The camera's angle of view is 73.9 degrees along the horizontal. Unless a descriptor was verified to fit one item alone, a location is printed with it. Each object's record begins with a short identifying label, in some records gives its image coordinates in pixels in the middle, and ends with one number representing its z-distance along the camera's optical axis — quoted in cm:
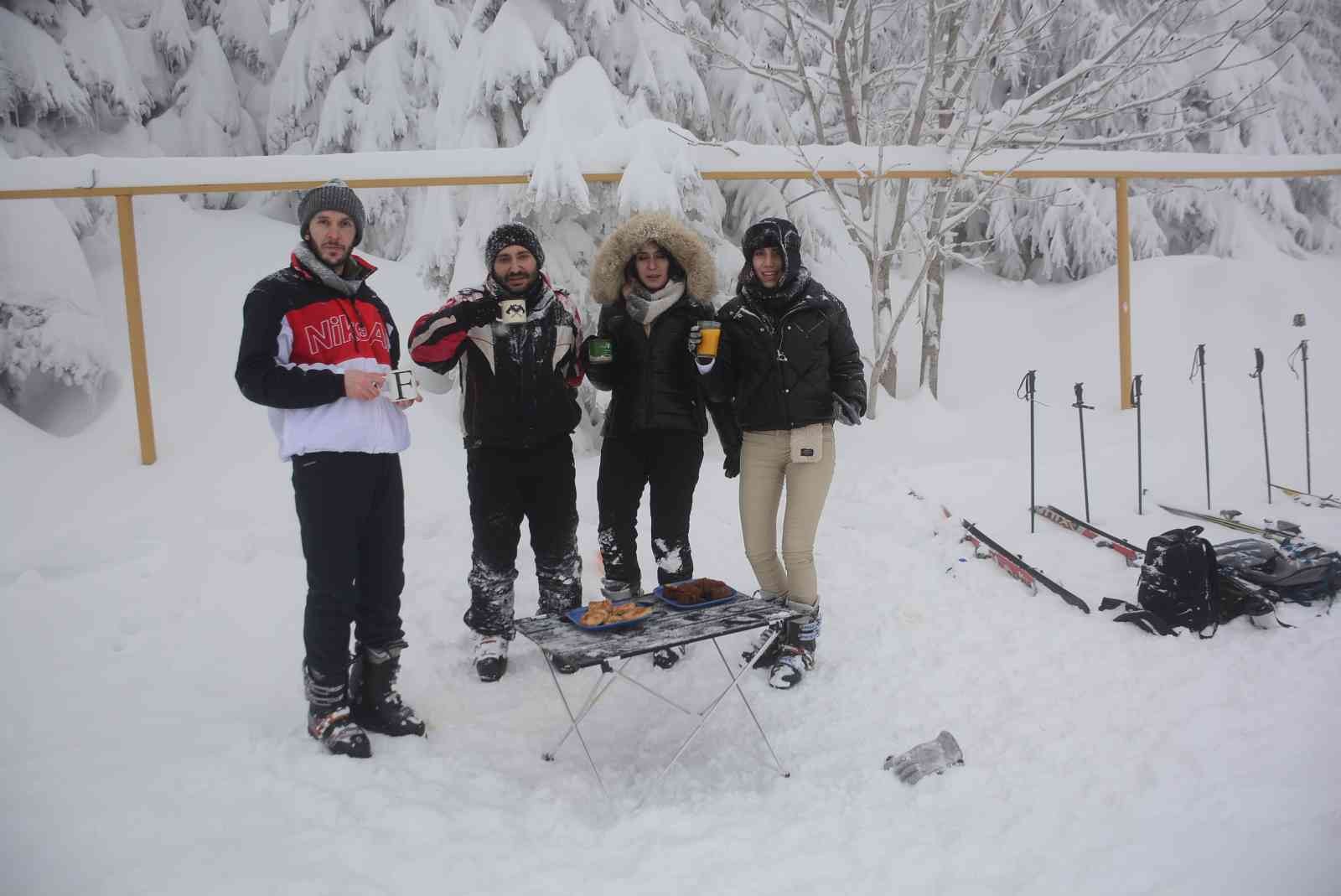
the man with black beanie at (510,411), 371
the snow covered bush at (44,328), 629
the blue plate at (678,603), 341
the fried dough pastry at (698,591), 346
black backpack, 399
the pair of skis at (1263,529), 492
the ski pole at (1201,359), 542
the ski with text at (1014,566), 444
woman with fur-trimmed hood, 395
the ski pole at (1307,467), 540
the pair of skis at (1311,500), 544
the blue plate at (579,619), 318
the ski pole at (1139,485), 554
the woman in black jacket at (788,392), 389
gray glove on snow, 310
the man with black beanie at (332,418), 303
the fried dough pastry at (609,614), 321
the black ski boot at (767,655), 403
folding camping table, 296
